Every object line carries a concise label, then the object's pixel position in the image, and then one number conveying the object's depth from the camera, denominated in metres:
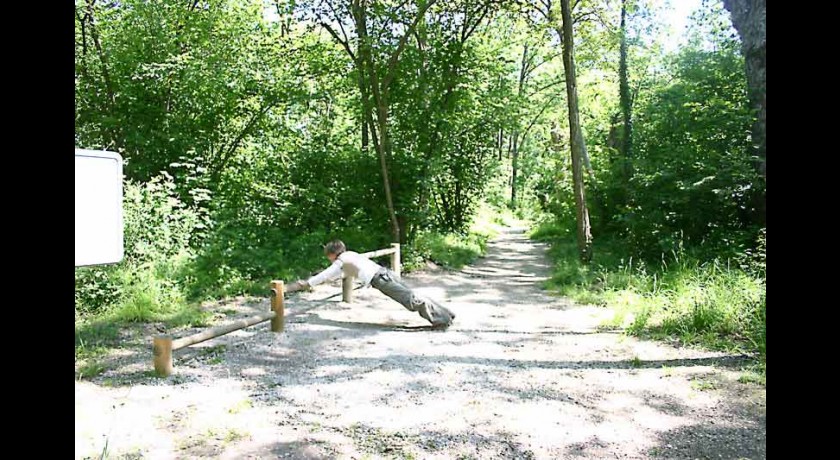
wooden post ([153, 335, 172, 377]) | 5.39
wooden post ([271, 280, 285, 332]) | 7.18
